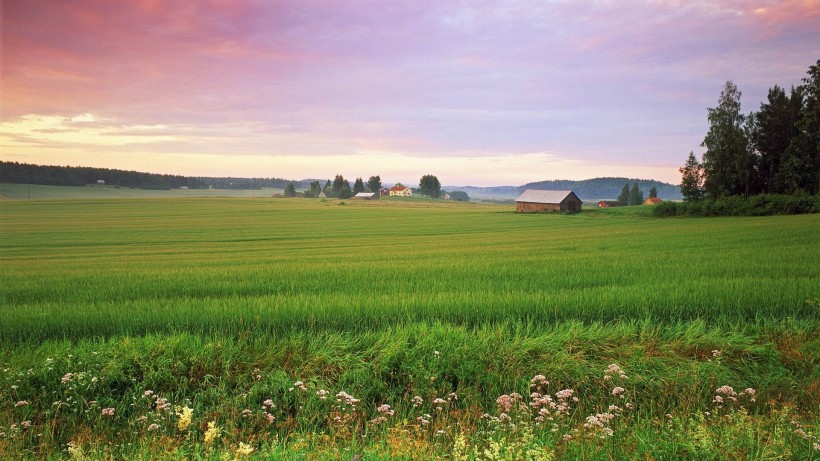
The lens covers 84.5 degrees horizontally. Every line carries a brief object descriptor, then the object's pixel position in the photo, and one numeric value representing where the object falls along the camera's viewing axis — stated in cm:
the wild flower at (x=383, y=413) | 557
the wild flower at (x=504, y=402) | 559
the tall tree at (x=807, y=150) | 5016
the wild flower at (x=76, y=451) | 444
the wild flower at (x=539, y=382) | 637
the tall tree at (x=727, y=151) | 6272
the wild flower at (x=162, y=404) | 568
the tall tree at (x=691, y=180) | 6762
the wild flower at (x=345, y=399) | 586
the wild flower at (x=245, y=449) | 385
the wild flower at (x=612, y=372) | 661
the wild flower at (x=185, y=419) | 514
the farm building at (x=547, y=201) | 9619
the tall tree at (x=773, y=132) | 6144
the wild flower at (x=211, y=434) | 451
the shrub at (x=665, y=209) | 6362
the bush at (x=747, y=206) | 4675
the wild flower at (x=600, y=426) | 474
